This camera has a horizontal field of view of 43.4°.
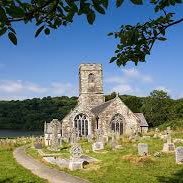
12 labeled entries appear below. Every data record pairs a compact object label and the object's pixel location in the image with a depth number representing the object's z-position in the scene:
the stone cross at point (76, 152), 11.11
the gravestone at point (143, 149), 11.86
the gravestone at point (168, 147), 12.58
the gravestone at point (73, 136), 19.51
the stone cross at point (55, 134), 17.63
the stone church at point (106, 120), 26.54
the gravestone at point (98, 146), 15.37
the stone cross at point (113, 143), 15.38
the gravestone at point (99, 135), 18.09
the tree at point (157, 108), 36.01
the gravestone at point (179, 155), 10.22
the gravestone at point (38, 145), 19.10
